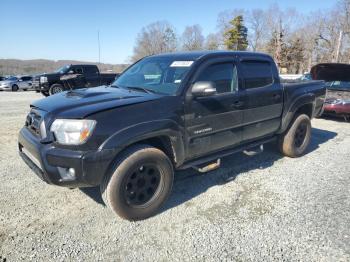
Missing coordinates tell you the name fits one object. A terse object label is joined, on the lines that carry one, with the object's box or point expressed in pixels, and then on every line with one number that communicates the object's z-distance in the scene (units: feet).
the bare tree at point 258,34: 176.88
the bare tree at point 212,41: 192.24
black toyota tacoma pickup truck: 8.98
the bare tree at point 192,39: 198.59
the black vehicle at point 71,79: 50.98
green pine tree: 184.32
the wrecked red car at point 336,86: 26.86
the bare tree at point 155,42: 199.62
